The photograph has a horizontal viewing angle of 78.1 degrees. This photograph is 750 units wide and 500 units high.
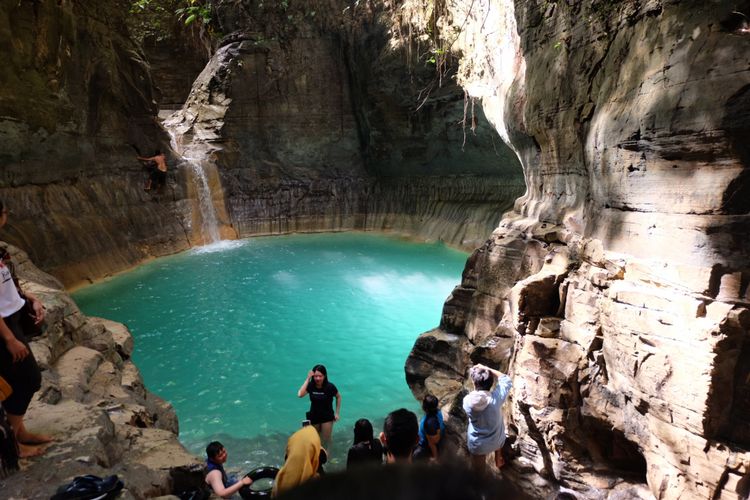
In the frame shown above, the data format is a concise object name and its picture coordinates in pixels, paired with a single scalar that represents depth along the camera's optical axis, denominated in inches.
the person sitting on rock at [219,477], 128.7
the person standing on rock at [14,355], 100.2
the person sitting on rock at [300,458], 106.5
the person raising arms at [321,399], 180.5
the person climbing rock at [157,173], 475.6
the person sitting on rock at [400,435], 110.6
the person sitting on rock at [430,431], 145.3
